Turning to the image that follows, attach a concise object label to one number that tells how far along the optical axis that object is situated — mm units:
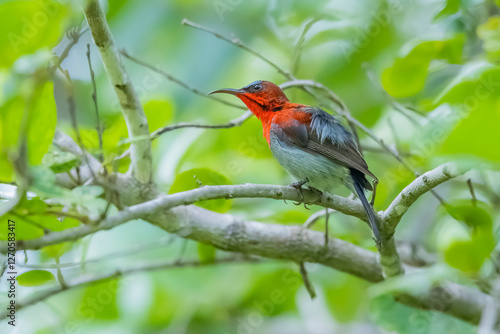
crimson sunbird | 6930
